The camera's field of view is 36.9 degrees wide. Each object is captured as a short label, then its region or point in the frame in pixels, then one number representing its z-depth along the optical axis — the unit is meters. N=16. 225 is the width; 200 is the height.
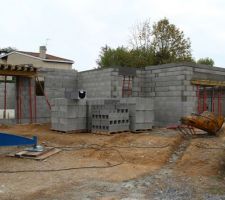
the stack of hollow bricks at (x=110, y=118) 11.16
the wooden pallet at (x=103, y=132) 11.15
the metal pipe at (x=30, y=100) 14.36
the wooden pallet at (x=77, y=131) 11.48
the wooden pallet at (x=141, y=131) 12.00
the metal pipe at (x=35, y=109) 14.87
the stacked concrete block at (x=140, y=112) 11.81
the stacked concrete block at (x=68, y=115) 11.34
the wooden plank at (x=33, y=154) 8.16
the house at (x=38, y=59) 36.25
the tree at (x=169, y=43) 35.53
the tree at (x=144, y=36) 37.25
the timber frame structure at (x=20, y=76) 12.96
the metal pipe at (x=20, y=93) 14.19
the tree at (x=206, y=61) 53.47
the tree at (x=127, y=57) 33.50
